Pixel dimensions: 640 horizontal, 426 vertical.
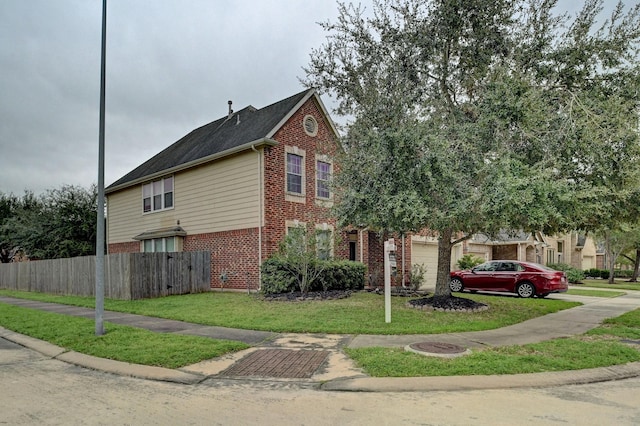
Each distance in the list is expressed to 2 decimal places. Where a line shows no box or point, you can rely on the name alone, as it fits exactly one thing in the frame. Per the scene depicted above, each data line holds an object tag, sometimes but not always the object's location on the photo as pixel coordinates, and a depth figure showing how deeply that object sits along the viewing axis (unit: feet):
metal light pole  29.07
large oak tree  30.12
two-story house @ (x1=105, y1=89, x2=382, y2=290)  55.36
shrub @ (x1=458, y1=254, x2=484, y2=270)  81.30
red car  55.31
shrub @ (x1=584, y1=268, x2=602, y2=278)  122.83
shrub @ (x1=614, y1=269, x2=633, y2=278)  128.80
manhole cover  23.01
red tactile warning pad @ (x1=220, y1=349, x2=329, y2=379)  20.38
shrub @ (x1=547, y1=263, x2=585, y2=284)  93.63
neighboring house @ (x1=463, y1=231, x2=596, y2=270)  98.48
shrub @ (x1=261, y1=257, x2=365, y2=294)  50.29
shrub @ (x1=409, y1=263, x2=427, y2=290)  62.39
